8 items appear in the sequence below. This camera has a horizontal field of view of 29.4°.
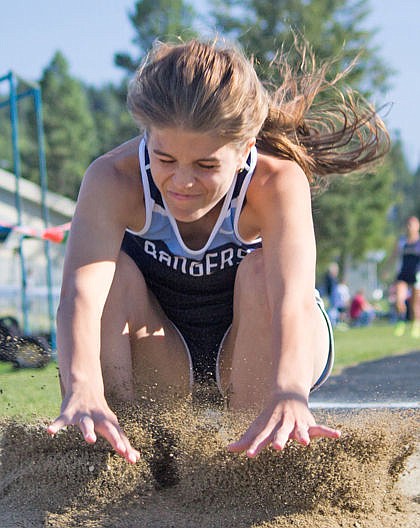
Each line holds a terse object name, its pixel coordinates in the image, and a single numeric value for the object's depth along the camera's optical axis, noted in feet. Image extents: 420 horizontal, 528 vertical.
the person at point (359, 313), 71.05
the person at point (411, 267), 43.50
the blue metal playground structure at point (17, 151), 29.78
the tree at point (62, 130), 132.05
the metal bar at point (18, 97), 32.13
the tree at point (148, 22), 107.76
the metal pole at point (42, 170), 31.07
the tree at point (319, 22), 99.45
